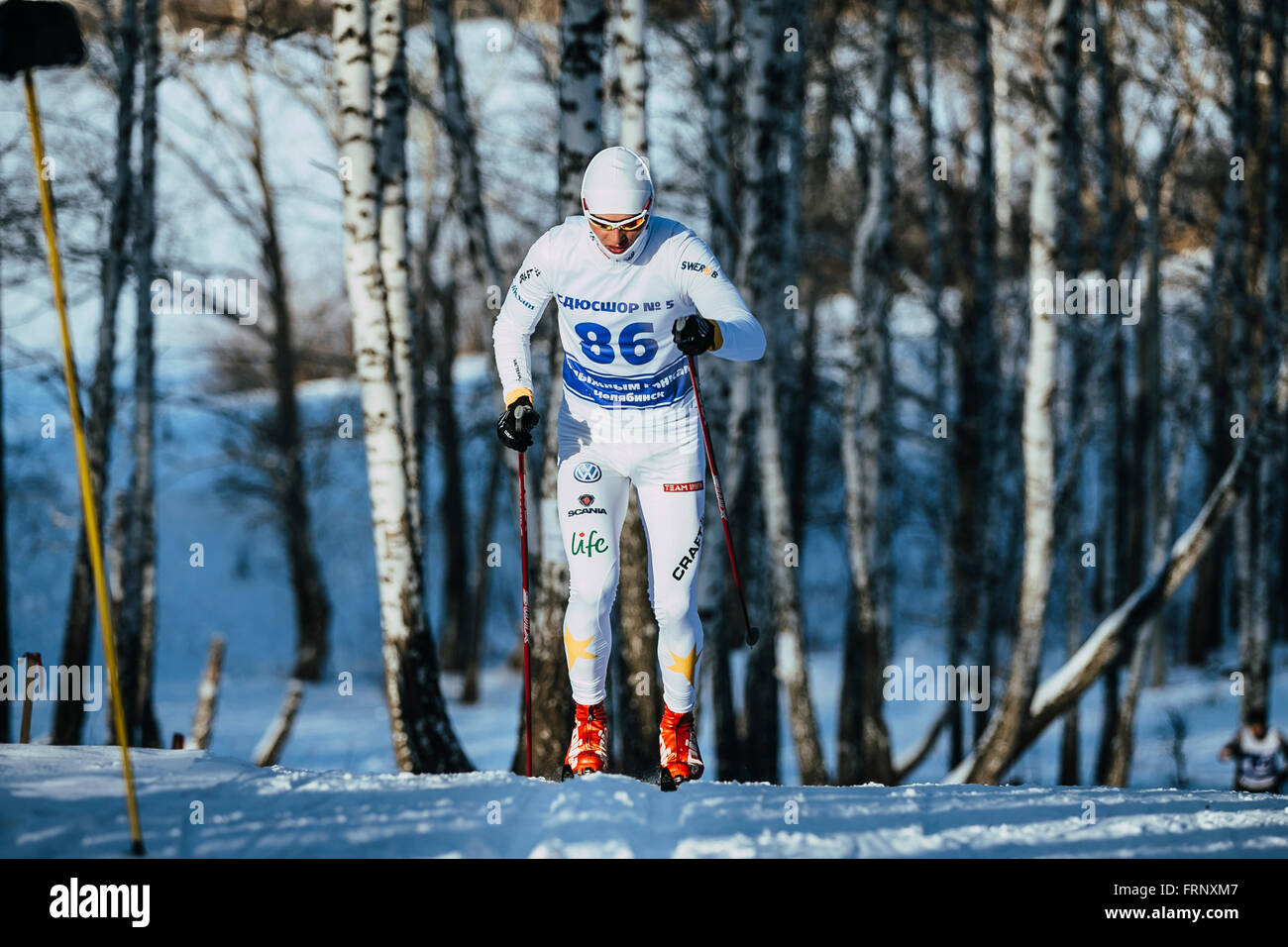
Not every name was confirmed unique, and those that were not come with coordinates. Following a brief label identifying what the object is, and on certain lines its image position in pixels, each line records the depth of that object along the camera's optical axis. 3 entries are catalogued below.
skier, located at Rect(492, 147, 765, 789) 9.48
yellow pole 7.08
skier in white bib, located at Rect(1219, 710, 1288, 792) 19.09
